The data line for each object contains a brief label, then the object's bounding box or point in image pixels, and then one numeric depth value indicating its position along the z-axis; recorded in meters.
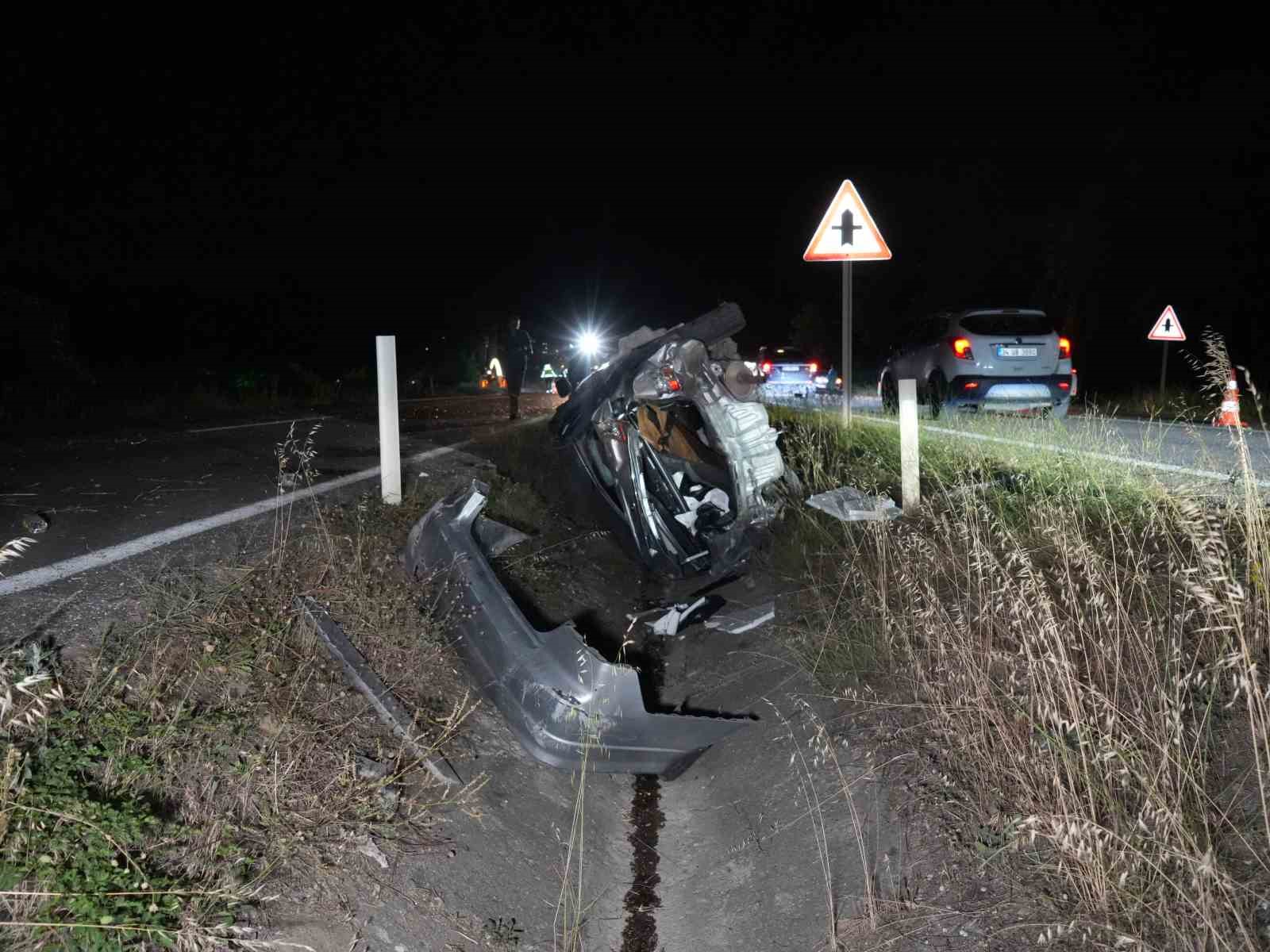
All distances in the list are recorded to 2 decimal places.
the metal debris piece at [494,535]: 6.05
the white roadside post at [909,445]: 7.06
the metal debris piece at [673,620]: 6.89
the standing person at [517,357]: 15.58
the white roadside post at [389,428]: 6.27
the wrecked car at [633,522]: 4.82
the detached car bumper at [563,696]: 4.78
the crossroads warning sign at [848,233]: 10.23
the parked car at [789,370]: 22.72
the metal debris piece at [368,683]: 3.98
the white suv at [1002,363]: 13.67
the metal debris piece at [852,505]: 7.12
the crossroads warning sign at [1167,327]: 16.44
